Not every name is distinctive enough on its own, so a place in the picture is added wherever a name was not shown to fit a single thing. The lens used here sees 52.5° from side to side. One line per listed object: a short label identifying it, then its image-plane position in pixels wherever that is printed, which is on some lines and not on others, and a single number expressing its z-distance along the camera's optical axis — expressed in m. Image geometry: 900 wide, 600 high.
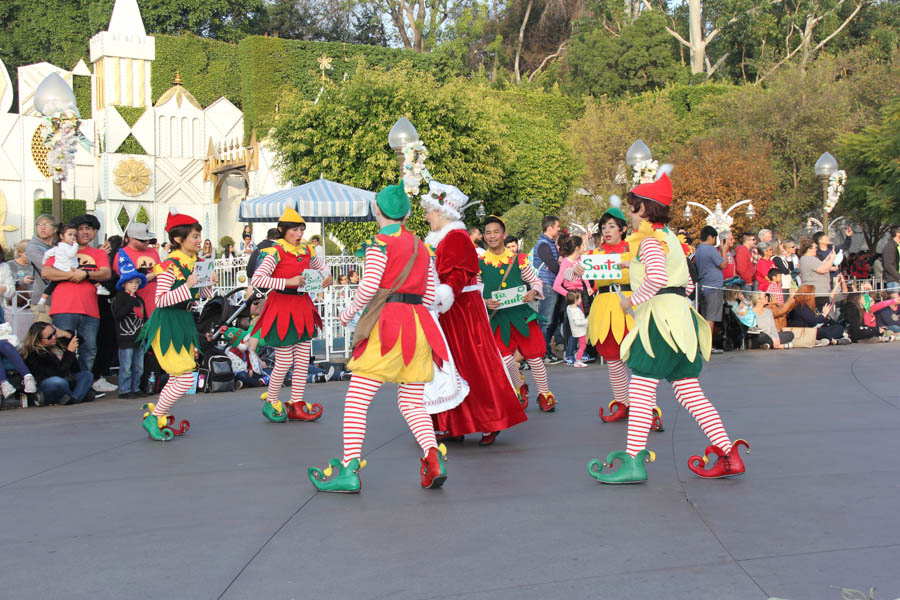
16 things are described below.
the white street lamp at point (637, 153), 16.05
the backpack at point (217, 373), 11.23
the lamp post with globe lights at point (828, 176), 18.86
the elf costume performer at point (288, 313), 8.05
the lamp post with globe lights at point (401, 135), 13.03
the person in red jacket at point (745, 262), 15.47
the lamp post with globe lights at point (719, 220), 20.38
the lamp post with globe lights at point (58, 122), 11.72
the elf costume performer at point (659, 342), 5.58
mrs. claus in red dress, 6.84
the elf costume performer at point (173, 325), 7.52
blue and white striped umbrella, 14.72
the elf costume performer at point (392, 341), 5.48
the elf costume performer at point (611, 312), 7.73
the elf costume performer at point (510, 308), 8.24
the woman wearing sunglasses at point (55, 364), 10.01
